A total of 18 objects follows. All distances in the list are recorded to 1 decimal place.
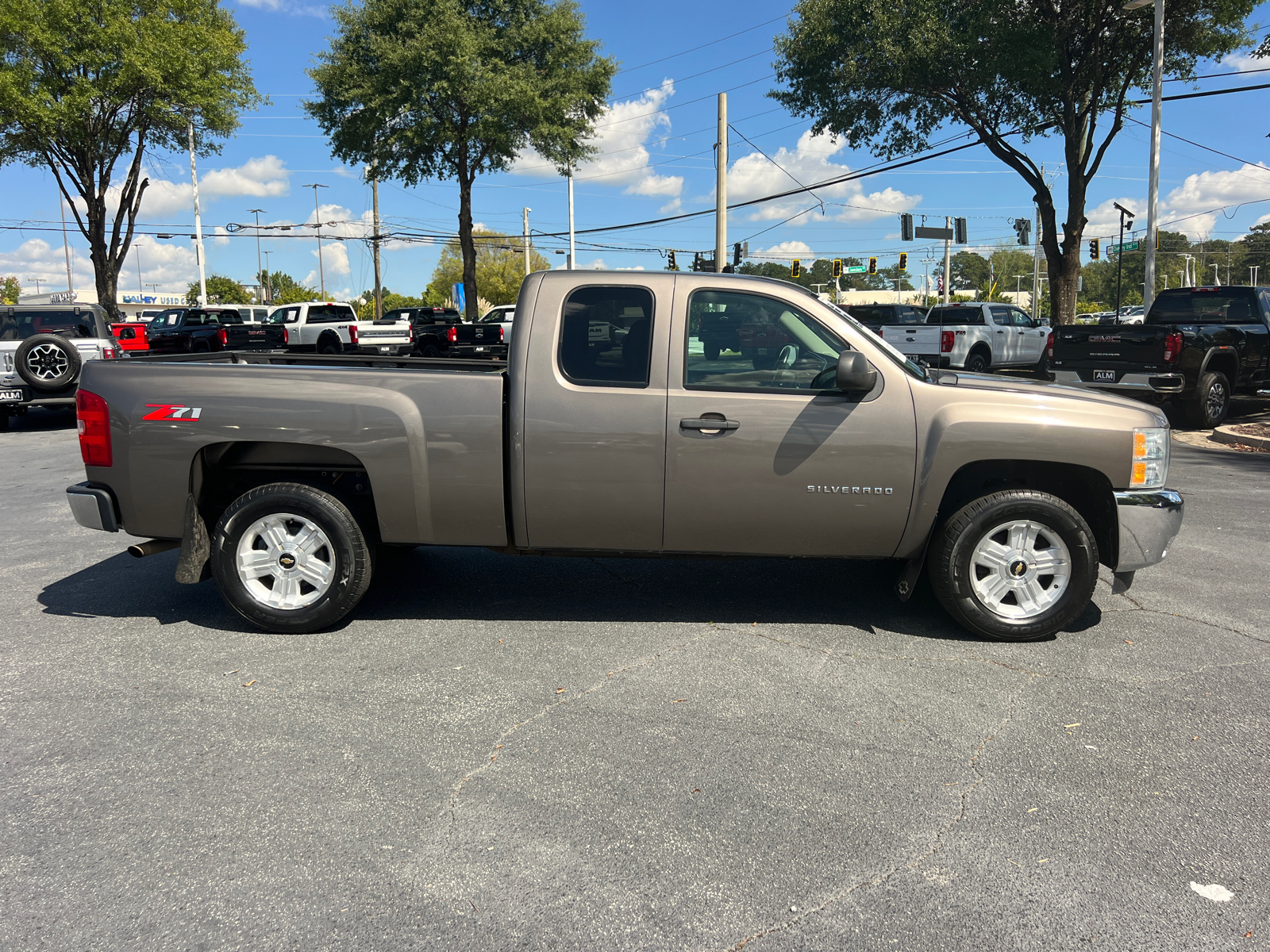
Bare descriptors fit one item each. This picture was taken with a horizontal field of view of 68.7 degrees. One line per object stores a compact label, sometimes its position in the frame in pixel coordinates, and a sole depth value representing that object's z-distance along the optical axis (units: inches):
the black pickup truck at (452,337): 882.8
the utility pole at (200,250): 1487.5
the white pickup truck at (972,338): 897.5
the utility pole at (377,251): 2231.8
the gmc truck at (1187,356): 515.8
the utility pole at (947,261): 2072.1
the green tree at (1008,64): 813.2
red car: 773.9
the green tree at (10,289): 3302.2
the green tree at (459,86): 1039.6
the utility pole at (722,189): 985.5
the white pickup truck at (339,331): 1108.5
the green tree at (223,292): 3922.2
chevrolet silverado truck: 183.6
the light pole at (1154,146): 765.3
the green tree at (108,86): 946.1
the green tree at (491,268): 3307.1
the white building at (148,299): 3996.1
